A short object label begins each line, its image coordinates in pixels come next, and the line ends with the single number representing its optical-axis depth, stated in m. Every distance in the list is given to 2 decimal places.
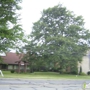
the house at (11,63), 60.69
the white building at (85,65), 56.62
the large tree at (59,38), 46.56
